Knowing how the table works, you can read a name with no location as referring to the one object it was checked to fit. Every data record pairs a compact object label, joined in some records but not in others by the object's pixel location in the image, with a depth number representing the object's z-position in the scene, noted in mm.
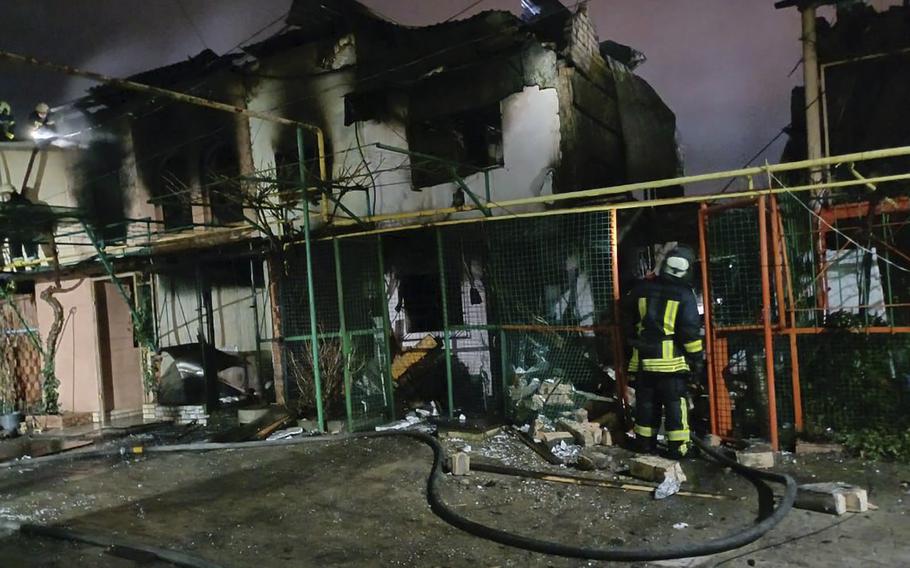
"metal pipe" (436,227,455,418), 8469
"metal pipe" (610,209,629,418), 7004
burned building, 10234
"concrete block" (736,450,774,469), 5637
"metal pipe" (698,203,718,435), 6543
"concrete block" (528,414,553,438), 7156
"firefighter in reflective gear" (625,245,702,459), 6094
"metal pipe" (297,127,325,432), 7992
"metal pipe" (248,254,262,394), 11164
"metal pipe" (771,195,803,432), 6141
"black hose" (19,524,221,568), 4130
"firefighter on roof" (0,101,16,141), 13790
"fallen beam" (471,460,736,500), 5249
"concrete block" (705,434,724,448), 6371
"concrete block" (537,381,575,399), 7607
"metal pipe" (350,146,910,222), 5582
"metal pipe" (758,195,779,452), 6121
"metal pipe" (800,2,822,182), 9031
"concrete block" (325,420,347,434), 8383
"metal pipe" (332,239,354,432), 8273
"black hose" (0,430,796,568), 3871
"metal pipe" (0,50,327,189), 5770
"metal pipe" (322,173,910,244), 5730
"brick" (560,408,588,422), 7078
